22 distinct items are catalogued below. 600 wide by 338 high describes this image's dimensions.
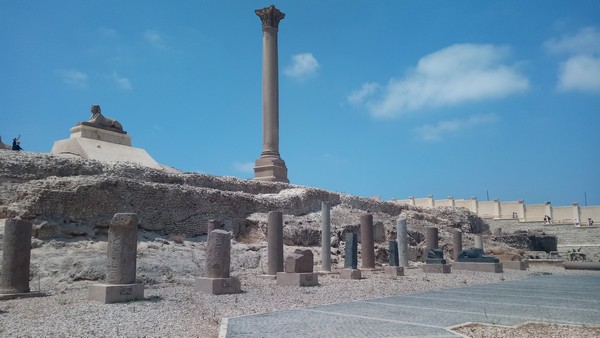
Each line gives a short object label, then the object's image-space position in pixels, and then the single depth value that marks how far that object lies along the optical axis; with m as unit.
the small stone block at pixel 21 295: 9.11
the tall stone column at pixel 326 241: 15.57
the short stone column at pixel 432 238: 20.08
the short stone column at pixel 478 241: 23.00
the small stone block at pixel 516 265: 20.42
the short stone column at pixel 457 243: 21.36
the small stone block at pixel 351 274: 13.91
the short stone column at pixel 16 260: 9.35
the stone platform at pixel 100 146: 21.44
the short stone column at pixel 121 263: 8.81
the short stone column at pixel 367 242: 16.56
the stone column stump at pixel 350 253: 14.66
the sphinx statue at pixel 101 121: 23.44
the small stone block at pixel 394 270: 15.33
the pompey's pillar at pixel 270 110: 26.16
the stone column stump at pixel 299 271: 12.06
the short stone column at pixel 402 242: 18.50
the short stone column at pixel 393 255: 16.66
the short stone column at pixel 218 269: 10.25
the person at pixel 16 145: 21.89
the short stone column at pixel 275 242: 13.70
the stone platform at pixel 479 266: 18.17
